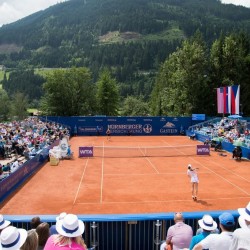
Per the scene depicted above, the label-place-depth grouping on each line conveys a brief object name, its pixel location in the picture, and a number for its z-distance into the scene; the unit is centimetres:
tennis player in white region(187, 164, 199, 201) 1722
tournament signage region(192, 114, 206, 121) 4694
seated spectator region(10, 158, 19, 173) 2058
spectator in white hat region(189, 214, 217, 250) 555
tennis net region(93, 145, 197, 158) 3120
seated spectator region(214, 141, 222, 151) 3291
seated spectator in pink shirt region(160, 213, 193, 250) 653
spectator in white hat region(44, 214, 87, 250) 469
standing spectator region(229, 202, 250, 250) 460
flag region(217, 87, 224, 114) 4082
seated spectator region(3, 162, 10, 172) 2049
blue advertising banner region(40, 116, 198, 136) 4712
